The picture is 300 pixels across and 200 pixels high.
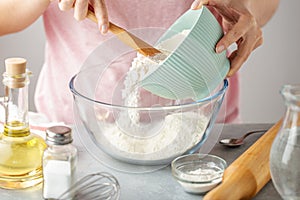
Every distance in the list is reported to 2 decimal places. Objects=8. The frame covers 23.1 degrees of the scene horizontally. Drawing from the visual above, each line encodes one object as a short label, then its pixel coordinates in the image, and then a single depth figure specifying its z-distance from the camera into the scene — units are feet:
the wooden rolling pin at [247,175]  3.32
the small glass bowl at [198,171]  3.47
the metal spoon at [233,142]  4.02
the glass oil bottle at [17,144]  3.56
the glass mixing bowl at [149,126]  3.65
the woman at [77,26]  4.28
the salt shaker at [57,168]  3.38
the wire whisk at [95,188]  3.41
